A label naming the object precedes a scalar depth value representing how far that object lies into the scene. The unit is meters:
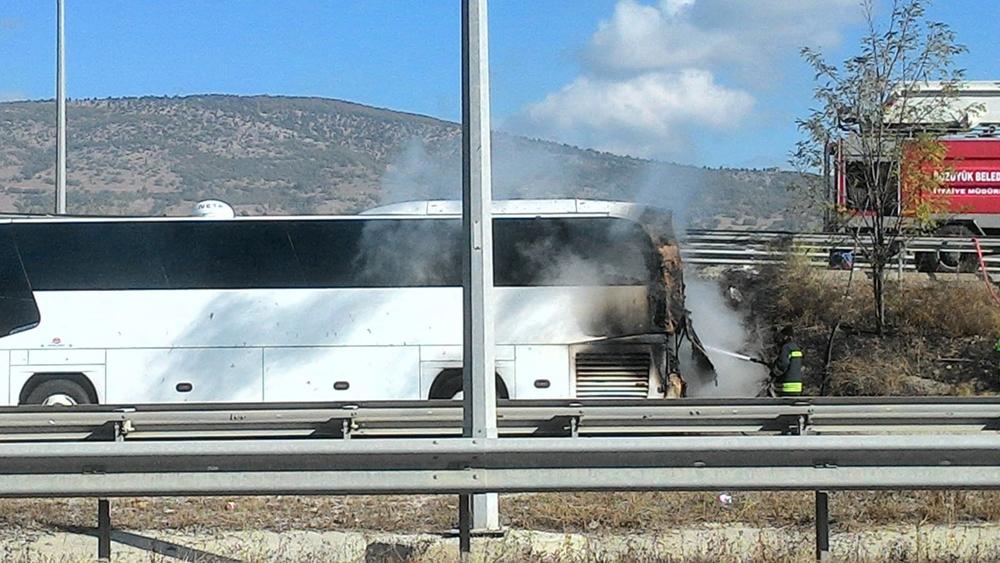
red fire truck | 29.16
